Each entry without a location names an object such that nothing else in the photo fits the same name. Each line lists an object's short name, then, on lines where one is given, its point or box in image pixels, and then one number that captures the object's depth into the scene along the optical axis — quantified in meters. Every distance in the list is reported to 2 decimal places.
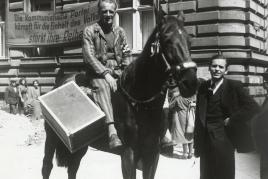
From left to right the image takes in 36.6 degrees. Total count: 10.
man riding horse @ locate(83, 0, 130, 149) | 4.87
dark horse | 4.21
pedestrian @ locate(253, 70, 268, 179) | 5.23
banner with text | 14.48
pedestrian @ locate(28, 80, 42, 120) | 14.76
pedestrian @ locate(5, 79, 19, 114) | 15.64
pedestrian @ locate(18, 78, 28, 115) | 15.63
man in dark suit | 4.64
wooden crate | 4.83
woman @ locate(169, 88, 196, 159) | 9.77
